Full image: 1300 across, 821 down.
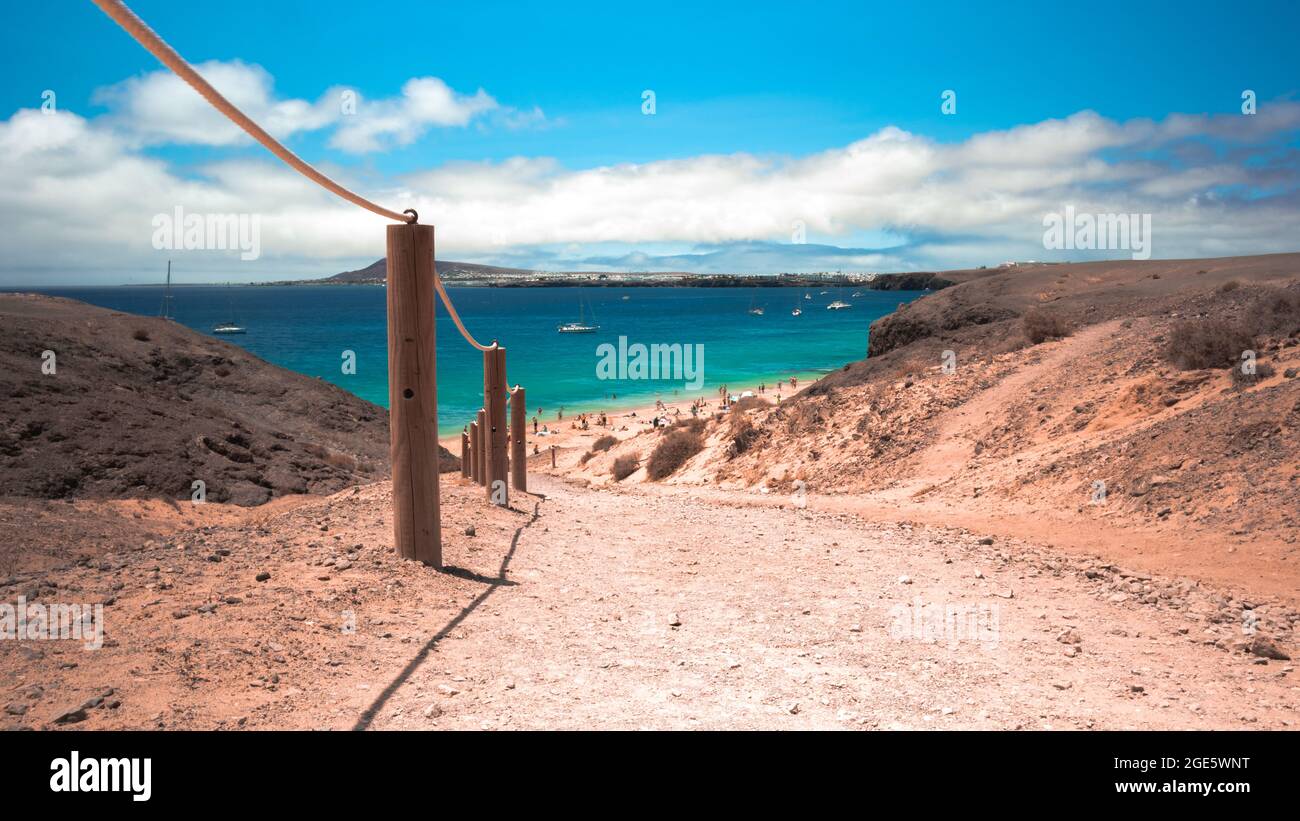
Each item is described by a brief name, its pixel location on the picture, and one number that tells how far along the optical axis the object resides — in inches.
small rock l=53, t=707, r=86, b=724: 134.8
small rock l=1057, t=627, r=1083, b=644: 225.3
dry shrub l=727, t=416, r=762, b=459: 810.8
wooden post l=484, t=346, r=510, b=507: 401.4
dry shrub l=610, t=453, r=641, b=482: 917.2
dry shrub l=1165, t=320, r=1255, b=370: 529.7
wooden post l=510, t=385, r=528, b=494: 508.1
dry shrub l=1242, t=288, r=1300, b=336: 550.3
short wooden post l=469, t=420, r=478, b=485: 530.9
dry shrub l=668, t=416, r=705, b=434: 936.3
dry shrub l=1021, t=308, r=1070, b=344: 778.2
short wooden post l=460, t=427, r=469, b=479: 596.6
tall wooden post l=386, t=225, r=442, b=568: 236.5
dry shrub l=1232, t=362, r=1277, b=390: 473.4
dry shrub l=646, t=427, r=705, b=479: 870.4
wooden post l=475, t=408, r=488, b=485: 441.7
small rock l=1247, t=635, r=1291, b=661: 217.3
